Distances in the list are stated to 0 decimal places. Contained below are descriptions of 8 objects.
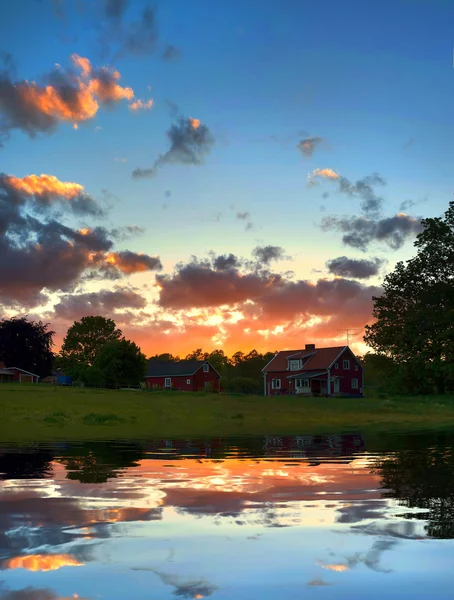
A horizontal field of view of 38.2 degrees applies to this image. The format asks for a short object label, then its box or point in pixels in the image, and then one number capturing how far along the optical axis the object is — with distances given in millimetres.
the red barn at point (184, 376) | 118500
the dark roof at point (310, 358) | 95438
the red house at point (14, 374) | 111062
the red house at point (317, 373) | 93875
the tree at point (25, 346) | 111688
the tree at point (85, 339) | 142625
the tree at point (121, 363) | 94062
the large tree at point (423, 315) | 62844
